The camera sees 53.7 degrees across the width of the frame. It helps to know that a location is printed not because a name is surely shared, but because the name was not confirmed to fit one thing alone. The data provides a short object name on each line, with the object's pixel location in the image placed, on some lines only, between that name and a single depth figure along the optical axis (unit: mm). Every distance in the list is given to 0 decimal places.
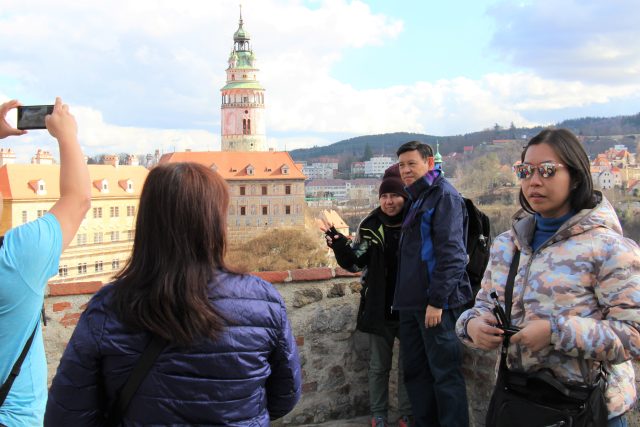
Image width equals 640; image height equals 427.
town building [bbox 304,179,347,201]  115000
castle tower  78812
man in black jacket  3660
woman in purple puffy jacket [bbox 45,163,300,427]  1599
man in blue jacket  3113
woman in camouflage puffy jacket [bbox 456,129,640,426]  1812
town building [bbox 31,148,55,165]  57062
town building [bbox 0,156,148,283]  47000
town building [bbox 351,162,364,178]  130250
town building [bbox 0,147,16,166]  52734
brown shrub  48812
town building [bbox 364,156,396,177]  119250
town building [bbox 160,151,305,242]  65875
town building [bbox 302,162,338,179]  137375
